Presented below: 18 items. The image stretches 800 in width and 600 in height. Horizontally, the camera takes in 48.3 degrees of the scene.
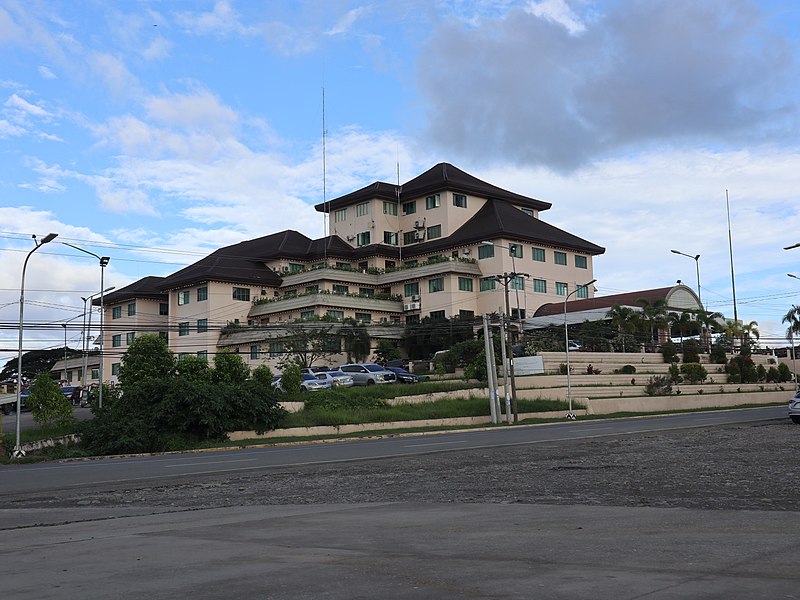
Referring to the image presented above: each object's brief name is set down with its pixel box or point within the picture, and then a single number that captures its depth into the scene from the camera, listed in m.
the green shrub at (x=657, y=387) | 62.84
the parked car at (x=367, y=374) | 61.50
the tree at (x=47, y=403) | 44.41
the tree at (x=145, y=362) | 48.22
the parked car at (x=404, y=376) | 62.66
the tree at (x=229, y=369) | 49.34
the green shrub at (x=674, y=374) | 64.79
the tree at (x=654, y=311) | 72.25
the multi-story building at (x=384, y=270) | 78.00
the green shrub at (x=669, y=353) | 70.19
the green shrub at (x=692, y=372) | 66.94
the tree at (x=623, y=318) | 71.06
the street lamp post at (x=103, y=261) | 52.56
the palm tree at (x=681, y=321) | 73.31
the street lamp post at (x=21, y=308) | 36.86
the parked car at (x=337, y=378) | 59.28
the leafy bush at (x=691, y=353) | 71.69
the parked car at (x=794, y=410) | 33.69
